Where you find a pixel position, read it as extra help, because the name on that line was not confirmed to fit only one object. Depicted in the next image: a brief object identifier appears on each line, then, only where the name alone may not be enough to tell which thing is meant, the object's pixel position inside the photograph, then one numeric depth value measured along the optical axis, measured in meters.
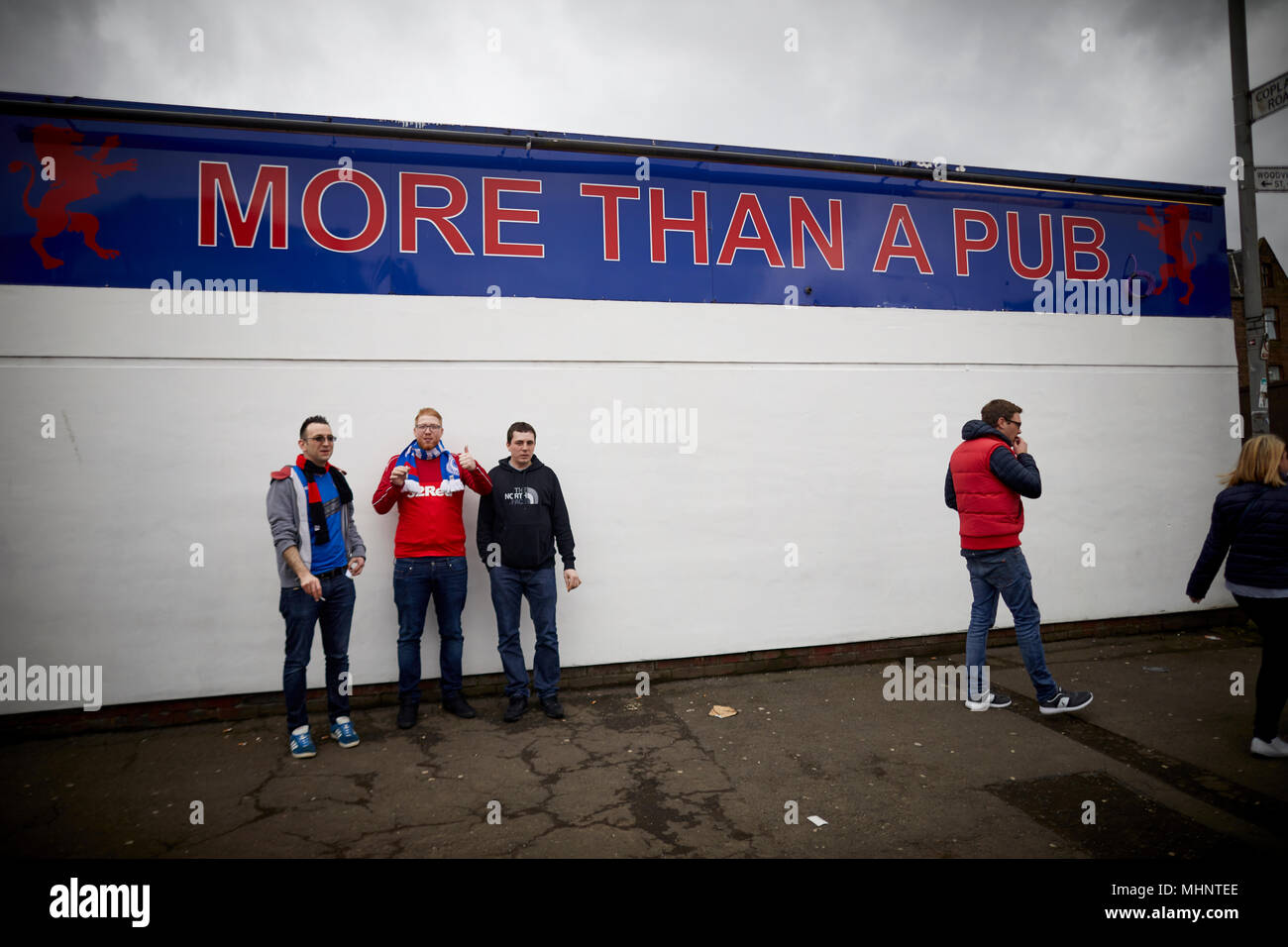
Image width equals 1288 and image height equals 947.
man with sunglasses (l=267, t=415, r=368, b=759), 4.15
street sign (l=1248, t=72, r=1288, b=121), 5.56
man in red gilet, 4.47
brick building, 28.58
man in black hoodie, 4.83
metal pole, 5.84
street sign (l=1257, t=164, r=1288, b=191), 5.84
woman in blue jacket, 3.64
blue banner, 4.86
